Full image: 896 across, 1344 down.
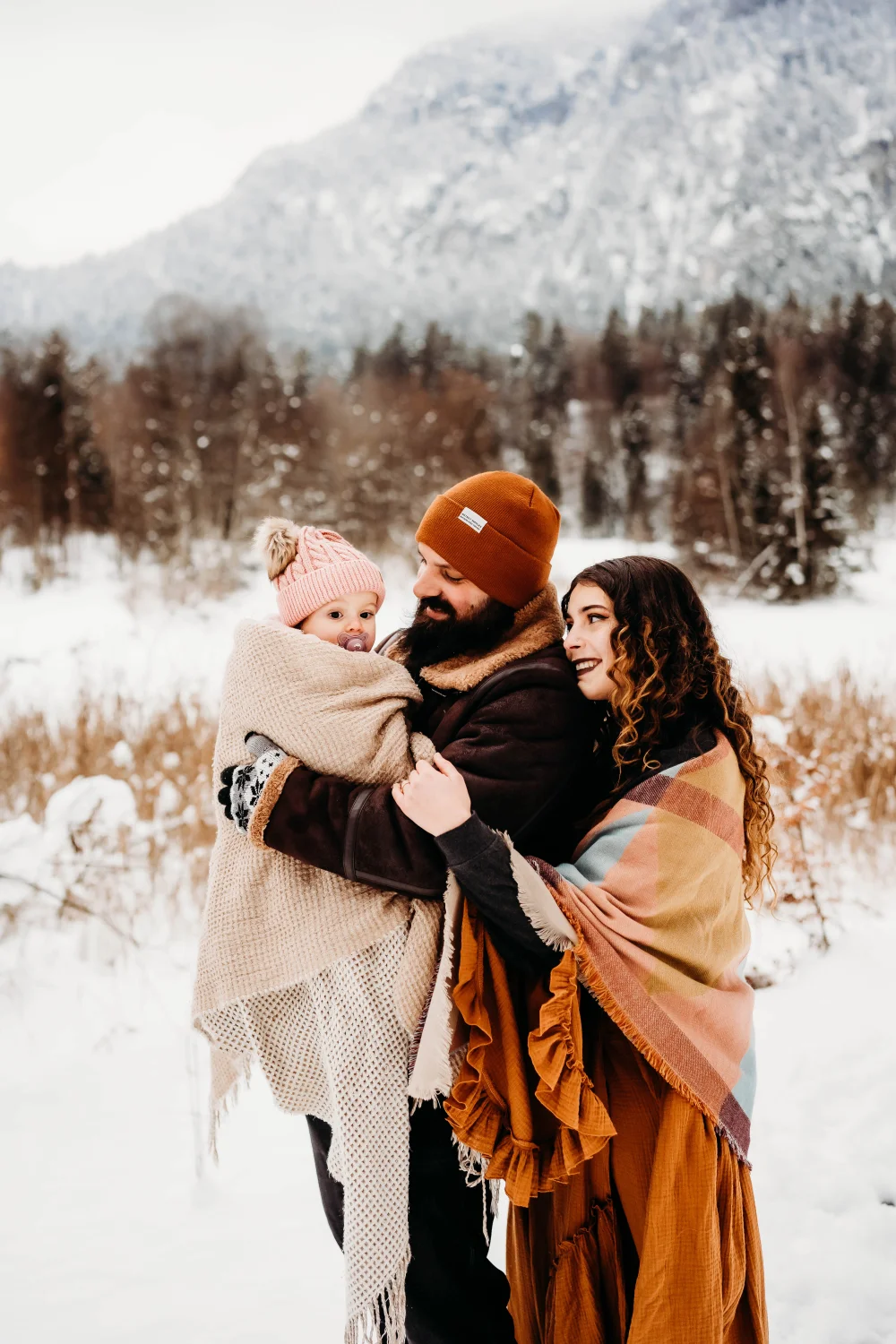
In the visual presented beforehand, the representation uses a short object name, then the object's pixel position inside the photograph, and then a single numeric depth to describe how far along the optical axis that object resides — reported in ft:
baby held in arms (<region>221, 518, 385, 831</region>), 5.22
